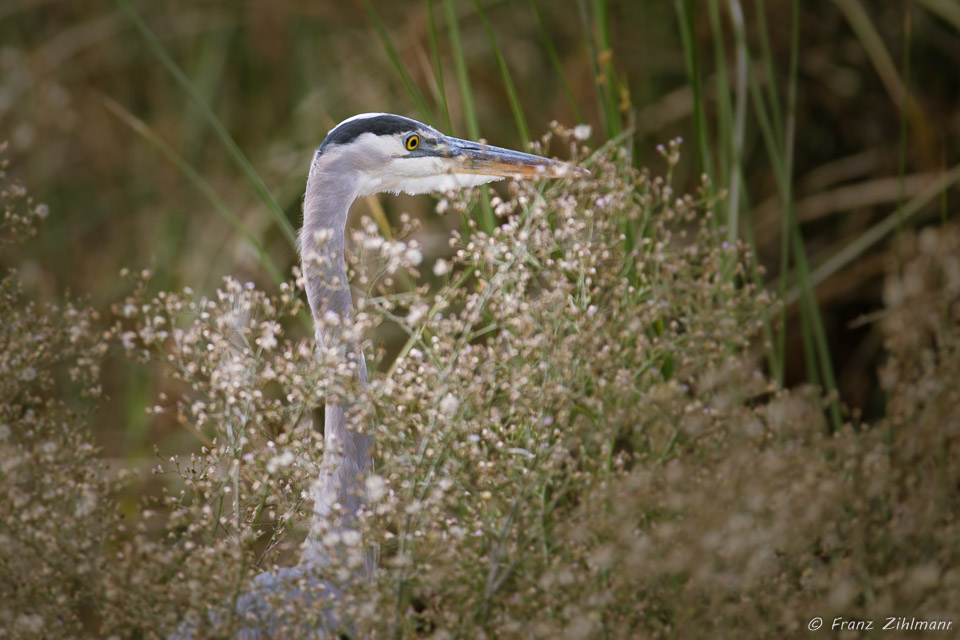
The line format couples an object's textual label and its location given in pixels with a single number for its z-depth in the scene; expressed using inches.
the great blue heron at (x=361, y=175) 479.0
